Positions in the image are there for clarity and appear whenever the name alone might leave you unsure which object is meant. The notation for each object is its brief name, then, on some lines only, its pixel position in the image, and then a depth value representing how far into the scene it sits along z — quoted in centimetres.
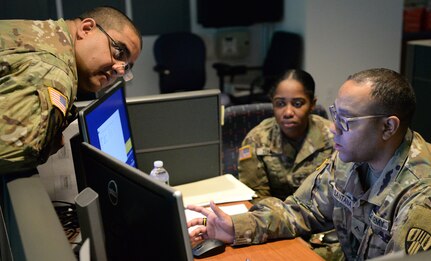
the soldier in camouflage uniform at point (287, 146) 221
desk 142
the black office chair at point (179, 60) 453
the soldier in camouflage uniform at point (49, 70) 104
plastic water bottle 187
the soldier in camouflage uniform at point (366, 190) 128
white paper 165
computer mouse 143
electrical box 508
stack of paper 186
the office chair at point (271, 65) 447
